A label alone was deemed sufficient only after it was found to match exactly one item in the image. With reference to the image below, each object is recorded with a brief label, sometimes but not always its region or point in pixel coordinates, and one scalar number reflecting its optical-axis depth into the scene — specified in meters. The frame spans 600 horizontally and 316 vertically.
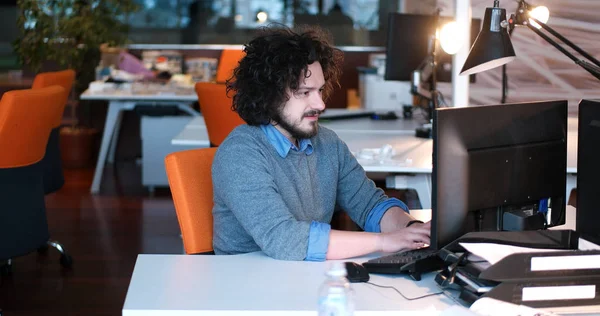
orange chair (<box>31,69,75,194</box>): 4.48
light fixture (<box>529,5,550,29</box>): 2.82
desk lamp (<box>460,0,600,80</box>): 2.21
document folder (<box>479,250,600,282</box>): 1.74
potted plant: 7.09
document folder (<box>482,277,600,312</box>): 1.76
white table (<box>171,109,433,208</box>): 3.36
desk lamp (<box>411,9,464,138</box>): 4.13
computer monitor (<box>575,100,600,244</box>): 1.91
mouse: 1.94
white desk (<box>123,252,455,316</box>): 1.76
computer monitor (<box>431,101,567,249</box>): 1.88
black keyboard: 1.98
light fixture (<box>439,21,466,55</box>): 3.35
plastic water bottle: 1.56
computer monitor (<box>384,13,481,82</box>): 4.47
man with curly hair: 2.13
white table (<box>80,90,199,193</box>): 6.31
